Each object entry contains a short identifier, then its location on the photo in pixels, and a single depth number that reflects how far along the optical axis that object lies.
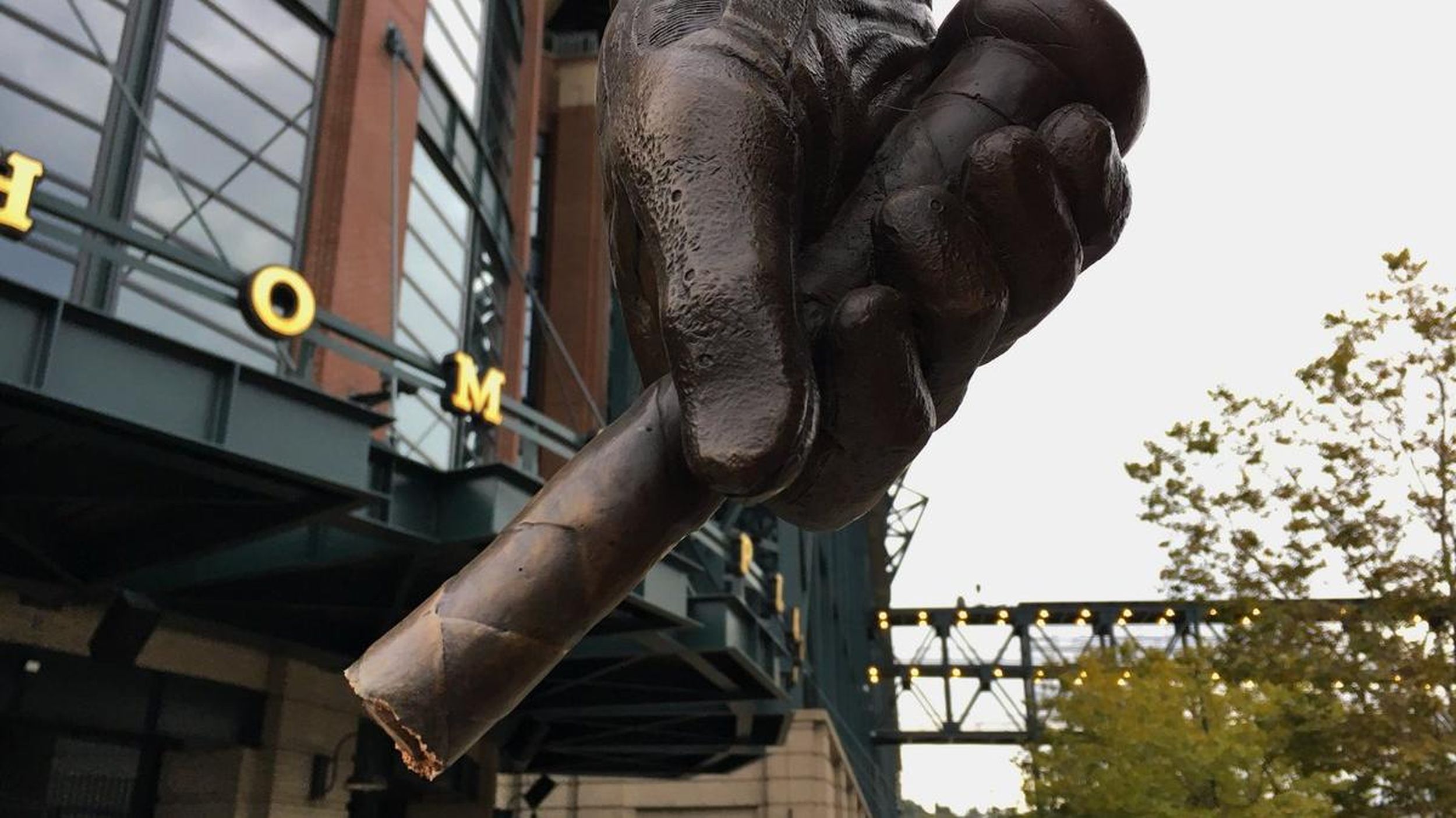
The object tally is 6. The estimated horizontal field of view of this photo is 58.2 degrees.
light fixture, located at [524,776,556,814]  24.25
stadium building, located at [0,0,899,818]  9.41
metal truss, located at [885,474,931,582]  64.44
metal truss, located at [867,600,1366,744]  51.22
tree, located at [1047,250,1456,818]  14.59
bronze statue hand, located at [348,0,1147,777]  1.52
